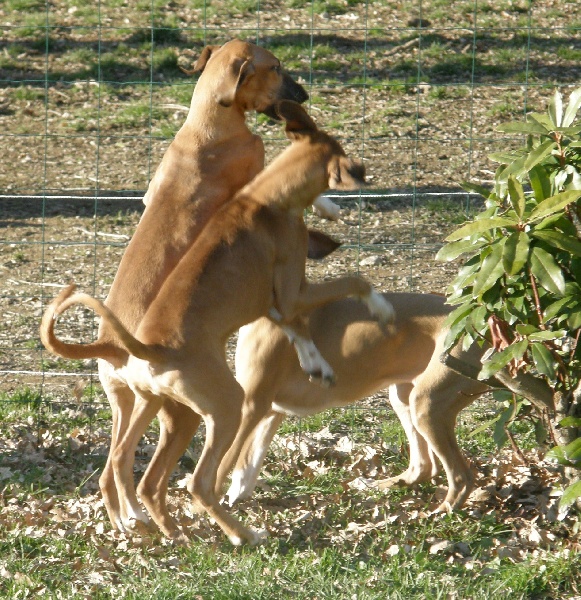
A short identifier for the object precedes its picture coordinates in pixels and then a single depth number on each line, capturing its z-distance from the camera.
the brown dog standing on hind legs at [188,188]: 9.76
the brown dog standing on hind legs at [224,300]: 8.91
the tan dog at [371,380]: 10.45
